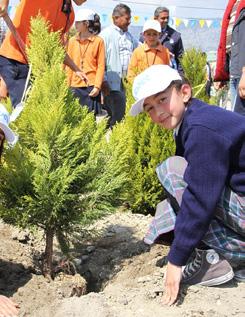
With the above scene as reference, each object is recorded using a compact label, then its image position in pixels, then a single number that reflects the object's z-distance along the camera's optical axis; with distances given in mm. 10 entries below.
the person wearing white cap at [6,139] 2299
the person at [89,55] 5445
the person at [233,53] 3605
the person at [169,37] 7570
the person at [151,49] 5789
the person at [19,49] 3670
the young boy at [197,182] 2441
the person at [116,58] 6512
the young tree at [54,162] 2627
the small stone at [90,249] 3414
